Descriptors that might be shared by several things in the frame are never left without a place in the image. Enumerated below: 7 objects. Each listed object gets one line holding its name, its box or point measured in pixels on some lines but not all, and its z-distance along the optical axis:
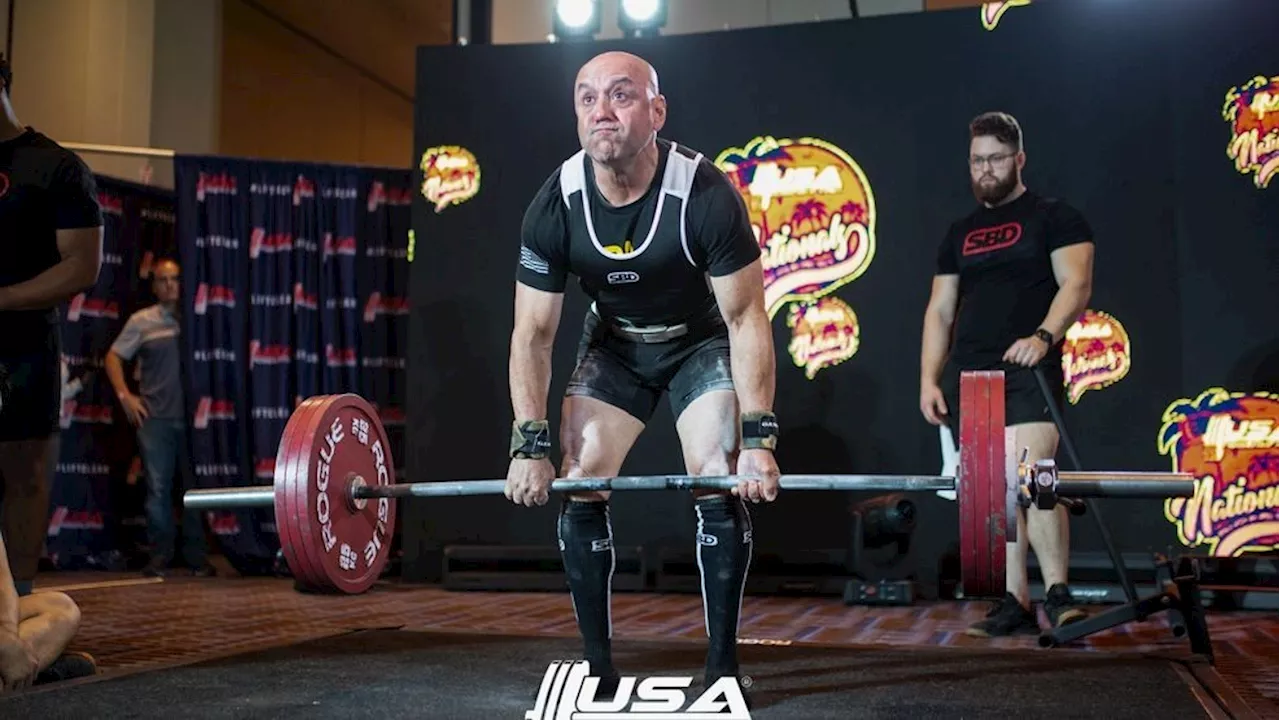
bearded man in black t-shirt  3.77
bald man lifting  2.57
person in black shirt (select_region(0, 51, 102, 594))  2.90
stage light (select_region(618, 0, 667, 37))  5.96
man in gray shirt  5.87
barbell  2.28
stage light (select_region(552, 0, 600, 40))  6.12
